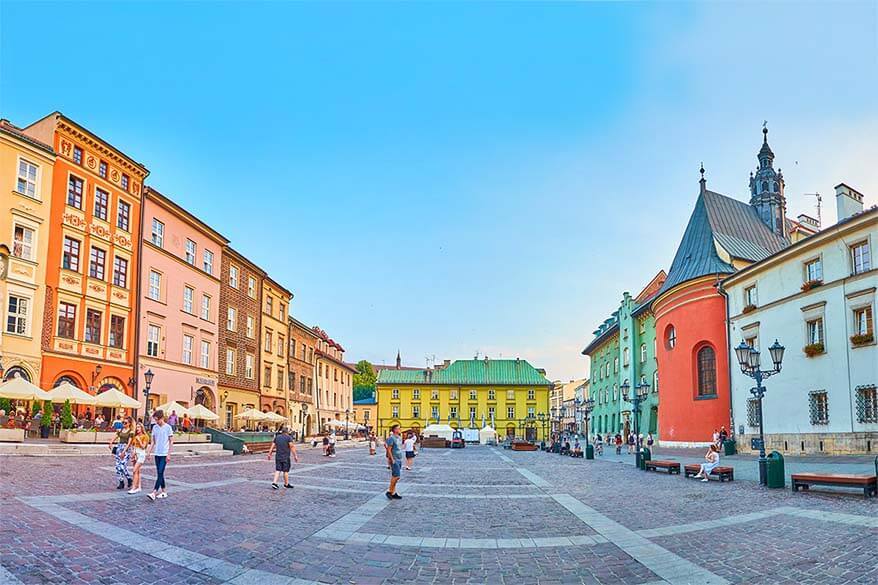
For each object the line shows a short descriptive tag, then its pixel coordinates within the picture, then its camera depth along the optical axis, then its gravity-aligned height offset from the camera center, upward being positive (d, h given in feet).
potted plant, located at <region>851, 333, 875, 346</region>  78.48 +5.45
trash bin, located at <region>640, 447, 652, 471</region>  81.10 -9.35
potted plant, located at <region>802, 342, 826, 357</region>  87.58 +4.62
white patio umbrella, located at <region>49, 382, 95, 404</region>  85.92 -2.07
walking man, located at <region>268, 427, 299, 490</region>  52.34 -5.85
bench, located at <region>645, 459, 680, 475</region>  72.38 -9.53
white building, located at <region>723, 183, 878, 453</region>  79.82 +6.80
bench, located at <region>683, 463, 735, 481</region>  60.39 -8.49
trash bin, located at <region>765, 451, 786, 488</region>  52.13 -7.31
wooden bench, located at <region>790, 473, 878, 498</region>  43.29 -6.82
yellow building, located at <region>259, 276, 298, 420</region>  171.42 +8.62
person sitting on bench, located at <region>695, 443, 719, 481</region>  63.52 -8.02
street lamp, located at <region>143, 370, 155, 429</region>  91.20 +0.27
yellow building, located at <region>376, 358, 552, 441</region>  291.58 -9.02
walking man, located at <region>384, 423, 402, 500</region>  46.83 -5.70
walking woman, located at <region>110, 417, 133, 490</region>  46.57 -6.20
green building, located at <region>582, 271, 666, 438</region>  159.94 +5.26
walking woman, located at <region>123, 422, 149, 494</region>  44.16 -4.80
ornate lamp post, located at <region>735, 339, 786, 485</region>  61.26 +2.27
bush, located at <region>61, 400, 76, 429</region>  86.17 -5.10
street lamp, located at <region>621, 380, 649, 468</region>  100.83 -1.93
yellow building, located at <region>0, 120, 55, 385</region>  89.76 +19.52
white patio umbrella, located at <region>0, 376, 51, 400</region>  77.66 -1.39
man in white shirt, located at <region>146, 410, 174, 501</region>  42.11 -4.54
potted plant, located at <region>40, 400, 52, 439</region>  86.33 -6.04
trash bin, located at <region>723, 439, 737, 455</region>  106.52 -10.68
